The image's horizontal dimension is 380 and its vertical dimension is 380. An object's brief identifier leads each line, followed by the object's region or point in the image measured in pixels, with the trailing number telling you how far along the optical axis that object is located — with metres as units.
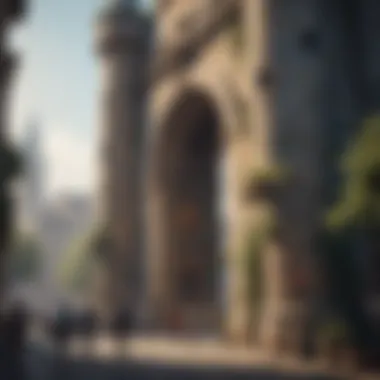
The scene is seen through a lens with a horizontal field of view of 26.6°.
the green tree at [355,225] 17.14
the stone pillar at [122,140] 43.66
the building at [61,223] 128.62
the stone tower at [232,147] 24.20
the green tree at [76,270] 81.38
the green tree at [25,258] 75.81
